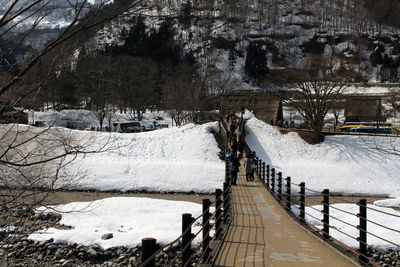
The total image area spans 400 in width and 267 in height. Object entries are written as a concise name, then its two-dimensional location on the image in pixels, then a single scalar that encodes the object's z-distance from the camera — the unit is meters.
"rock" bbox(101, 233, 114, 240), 11.23
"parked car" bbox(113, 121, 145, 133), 38.87
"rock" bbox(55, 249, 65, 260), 10.04
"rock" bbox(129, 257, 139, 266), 9.48
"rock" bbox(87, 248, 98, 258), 10.12
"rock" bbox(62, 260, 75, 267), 9.49
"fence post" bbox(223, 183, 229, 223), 8.45
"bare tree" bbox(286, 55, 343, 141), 29.61
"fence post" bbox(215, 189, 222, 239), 6.41
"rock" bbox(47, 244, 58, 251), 10.53
